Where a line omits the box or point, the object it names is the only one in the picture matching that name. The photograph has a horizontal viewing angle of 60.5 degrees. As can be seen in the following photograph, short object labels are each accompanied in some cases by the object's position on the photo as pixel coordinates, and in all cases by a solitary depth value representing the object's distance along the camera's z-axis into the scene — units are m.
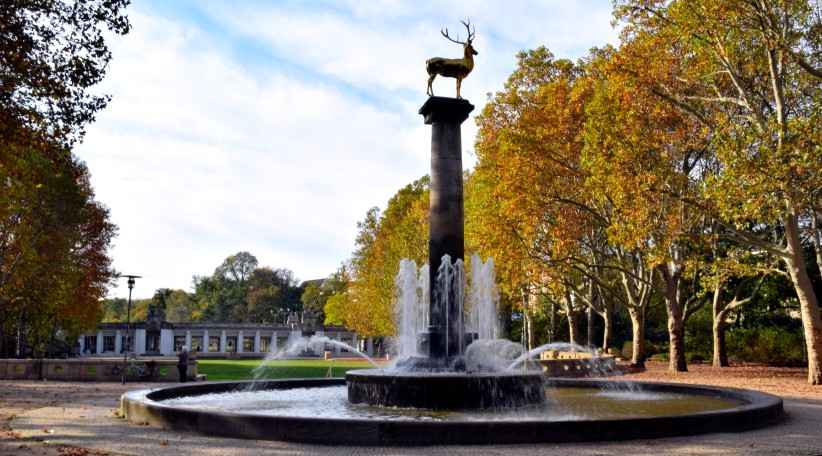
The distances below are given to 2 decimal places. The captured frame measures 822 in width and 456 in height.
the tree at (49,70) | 15.30
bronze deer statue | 18.50
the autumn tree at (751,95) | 20.34
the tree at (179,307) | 116.00
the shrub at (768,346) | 39.28
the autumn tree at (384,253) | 48.62
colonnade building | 77.56
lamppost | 32.38
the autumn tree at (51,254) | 36.47
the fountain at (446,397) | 10.48
